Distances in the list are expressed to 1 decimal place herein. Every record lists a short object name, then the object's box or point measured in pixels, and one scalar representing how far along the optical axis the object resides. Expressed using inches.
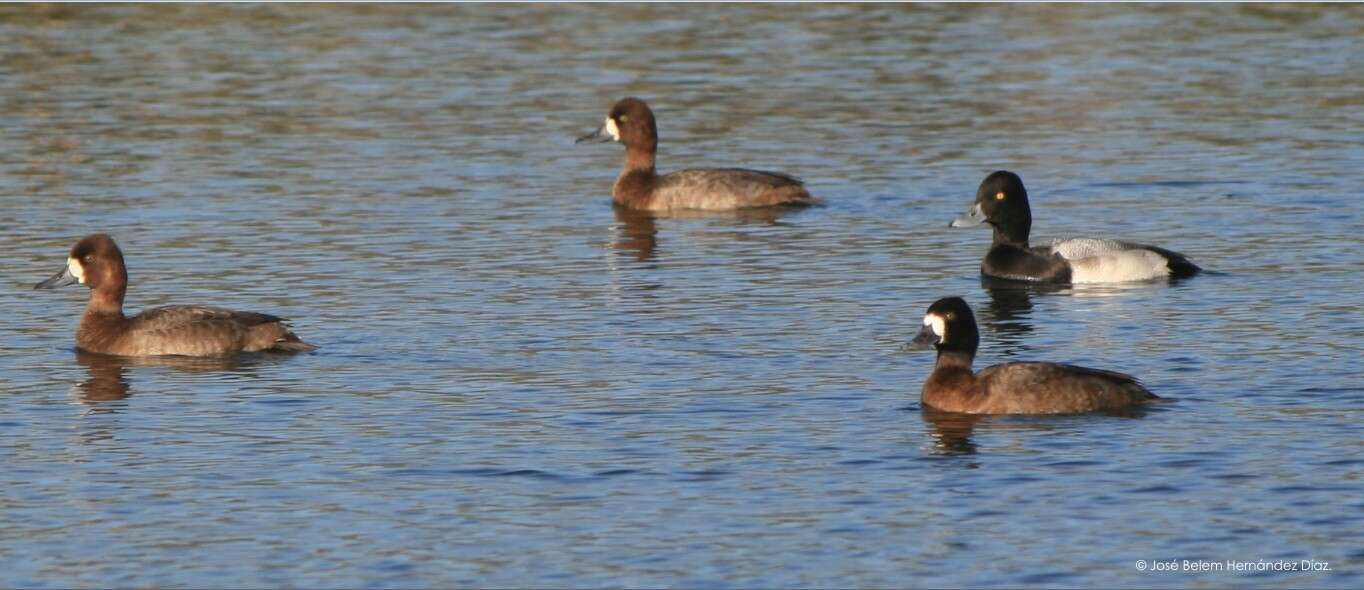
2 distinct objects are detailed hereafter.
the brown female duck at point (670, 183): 1072.8
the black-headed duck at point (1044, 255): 869.2
